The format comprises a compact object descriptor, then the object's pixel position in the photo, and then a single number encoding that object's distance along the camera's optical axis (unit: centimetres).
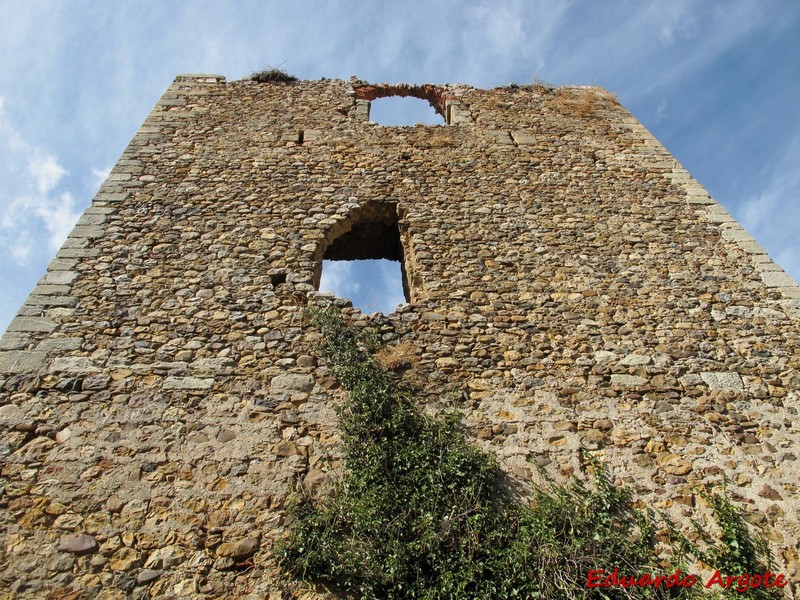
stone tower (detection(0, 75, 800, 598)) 354
